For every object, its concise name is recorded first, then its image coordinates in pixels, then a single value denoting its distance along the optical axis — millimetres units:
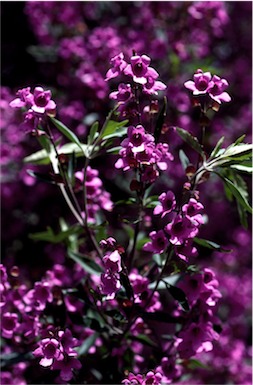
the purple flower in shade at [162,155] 601
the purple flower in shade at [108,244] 585
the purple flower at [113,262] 581
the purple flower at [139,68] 597
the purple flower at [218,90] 614
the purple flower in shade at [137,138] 591
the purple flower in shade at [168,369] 647
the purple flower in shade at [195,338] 635
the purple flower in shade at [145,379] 570
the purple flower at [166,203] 601
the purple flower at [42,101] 613
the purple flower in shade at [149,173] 605
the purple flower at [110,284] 587
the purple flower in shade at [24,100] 612
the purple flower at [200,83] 615
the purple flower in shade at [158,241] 604
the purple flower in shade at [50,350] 590
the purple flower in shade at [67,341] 599
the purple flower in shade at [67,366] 604
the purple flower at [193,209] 587
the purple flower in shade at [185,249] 598
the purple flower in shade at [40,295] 652
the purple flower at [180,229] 585
